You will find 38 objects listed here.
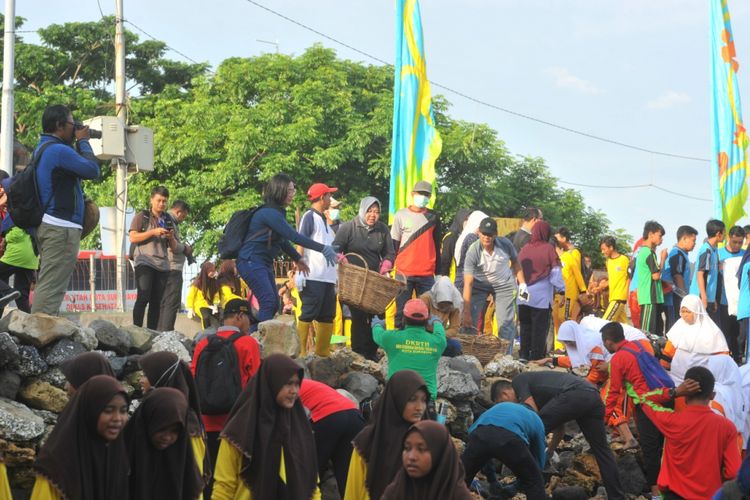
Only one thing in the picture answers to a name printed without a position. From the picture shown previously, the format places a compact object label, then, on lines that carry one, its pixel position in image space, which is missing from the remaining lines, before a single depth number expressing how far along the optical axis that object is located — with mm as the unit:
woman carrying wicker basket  10781
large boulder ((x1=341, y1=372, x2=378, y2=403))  9573
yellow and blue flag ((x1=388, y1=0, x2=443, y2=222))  14453
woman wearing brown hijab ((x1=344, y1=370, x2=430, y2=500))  6375
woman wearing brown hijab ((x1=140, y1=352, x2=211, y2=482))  6578
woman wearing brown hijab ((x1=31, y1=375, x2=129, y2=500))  5133
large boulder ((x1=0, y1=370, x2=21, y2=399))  7973
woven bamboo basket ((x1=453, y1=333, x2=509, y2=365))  11734
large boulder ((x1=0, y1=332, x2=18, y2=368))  7879
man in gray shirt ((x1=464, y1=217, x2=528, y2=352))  12219
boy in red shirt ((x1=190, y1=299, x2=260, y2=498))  7344
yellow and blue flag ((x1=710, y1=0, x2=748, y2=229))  17219
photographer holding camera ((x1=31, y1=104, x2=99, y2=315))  8078
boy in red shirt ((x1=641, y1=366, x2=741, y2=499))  8305
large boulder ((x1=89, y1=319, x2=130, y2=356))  8781
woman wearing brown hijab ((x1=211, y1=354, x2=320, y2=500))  6172
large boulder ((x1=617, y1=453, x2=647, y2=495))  10516
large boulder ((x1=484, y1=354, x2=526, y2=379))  11547
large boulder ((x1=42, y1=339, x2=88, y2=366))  8242
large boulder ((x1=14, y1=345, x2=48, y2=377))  8055
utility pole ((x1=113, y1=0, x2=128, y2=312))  18531
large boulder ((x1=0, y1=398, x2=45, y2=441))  7492
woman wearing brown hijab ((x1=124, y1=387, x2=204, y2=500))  5590
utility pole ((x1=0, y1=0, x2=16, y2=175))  17234
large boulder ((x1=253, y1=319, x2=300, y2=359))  9172
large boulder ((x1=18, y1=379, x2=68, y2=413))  8102
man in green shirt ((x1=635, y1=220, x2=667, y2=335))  13656
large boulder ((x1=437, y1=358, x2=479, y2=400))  10320
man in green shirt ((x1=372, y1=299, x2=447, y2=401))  8695
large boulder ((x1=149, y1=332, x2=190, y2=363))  8852
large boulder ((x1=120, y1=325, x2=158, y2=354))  8992
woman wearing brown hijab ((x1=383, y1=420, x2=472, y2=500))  5266
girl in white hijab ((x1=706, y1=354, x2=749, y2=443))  9898
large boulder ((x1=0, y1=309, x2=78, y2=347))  8094
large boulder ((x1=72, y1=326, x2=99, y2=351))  8445
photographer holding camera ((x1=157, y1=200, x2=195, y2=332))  10758
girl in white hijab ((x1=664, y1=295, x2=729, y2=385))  10625
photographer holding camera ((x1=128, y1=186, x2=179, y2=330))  10461
